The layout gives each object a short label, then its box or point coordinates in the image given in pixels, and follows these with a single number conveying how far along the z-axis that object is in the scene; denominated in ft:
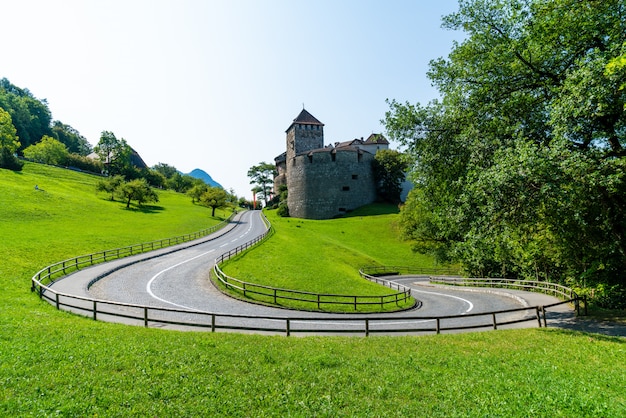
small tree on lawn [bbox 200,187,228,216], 248.93
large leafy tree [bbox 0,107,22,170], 229.04
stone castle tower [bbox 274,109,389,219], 276.62
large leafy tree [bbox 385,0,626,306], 37.68
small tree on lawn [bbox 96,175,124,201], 227.40
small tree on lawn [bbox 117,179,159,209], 221.66
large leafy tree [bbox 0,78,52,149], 345.14
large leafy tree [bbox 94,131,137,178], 320.29
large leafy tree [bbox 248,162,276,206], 413.39
